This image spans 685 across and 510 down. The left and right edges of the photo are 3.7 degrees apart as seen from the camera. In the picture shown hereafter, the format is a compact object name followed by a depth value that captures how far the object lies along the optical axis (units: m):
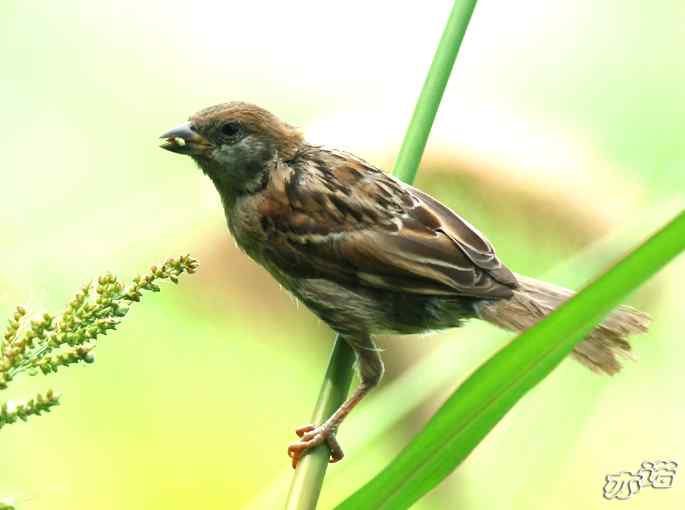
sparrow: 2.74
